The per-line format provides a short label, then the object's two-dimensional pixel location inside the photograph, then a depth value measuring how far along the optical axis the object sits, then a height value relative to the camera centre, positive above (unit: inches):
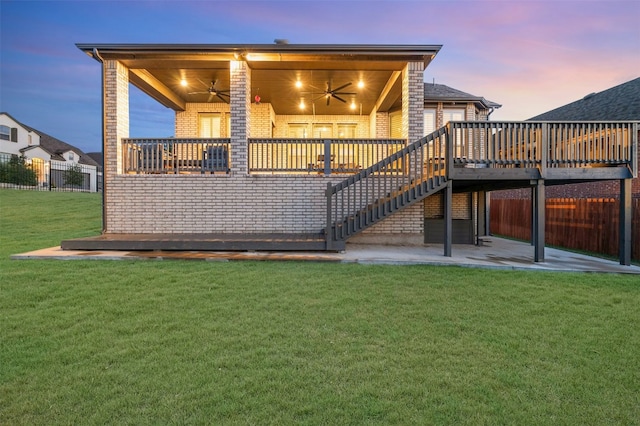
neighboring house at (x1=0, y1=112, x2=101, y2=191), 1096.2 +230.0
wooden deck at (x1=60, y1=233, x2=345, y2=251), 274.4 -29.9
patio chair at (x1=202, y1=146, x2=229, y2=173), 350.0 +53.3
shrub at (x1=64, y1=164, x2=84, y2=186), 1151.0 +117.9
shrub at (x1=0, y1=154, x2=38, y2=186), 885.2 +100.9
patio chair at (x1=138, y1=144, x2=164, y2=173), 354.0 +54.1
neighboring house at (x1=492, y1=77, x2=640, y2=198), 586.2 +201.1
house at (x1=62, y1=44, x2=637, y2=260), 290.7 +45.3
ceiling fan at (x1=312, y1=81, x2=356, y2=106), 428.8 +160.5
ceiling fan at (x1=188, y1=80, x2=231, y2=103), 435.9 +165.4
